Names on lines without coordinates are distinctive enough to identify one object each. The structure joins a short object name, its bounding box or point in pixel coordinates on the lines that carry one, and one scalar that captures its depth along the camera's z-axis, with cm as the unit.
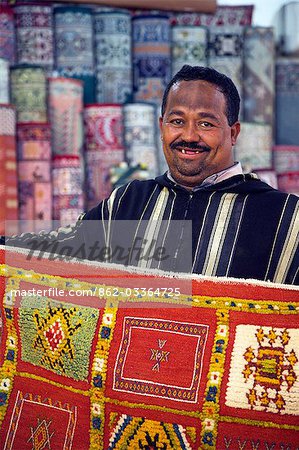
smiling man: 329
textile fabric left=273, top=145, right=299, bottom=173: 871
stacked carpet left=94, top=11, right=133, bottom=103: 813
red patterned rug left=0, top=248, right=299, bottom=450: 268
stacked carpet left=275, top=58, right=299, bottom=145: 889
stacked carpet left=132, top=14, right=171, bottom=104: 819
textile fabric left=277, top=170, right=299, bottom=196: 842
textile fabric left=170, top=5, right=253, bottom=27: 862
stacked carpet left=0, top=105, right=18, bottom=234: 684
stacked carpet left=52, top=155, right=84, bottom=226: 730
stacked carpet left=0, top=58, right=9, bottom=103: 705
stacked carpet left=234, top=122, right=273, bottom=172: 832
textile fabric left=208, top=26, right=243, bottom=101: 847
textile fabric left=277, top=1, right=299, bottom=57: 905
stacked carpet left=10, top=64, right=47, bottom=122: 725
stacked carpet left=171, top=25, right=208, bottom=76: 838
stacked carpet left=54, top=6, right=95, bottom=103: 796
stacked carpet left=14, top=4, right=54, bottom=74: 786
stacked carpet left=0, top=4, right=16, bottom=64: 770
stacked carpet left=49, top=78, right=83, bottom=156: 752
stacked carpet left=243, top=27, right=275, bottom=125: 856
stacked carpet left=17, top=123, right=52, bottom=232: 714
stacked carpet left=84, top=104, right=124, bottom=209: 772
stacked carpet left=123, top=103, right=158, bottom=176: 779
